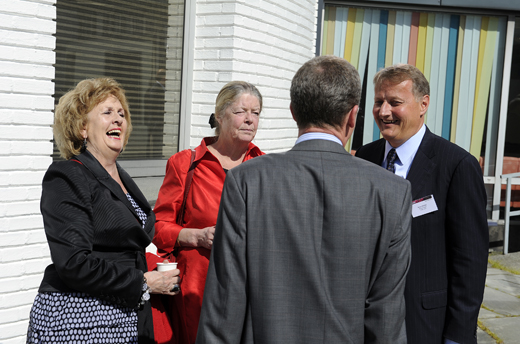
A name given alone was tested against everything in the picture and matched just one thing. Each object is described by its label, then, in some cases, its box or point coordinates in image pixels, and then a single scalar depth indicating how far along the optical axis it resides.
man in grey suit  1.66
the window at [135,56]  4.48
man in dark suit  2.21
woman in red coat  2.79
